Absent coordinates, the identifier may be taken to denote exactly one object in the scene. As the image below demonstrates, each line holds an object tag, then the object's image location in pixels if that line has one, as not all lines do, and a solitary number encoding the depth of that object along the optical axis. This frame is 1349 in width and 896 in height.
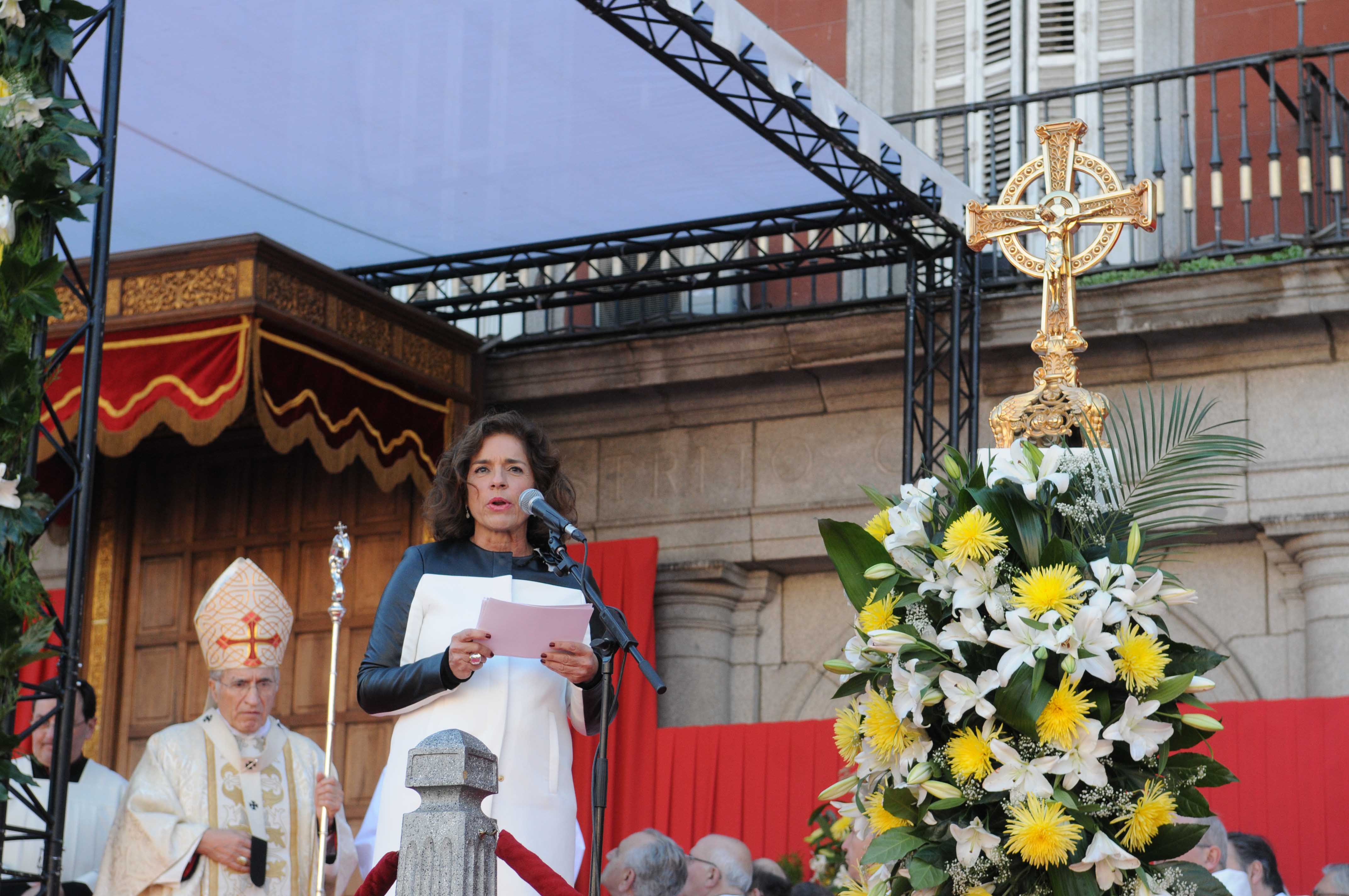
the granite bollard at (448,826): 3.04
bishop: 5.77
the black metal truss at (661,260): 9.27
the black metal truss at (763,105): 7.28
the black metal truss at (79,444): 4.83
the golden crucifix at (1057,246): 4.07
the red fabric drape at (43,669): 10.25
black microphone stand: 3.29
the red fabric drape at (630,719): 9.16
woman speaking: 3.54
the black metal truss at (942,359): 8.76
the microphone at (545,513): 3.50
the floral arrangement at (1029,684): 3.31
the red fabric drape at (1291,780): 7.27
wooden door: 10.17
